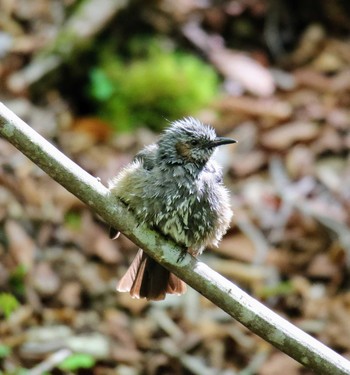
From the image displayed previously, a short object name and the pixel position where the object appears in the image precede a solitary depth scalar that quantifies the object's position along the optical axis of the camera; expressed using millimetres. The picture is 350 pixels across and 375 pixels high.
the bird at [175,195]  7543
